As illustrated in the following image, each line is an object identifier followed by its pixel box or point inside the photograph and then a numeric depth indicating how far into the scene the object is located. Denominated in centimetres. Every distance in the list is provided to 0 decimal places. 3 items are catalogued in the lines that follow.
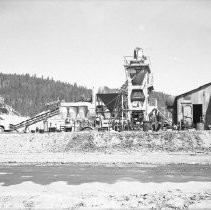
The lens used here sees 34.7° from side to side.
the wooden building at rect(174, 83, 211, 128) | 3189
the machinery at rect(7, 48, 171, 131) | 3378
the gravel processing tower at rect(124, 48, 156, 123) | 3419
